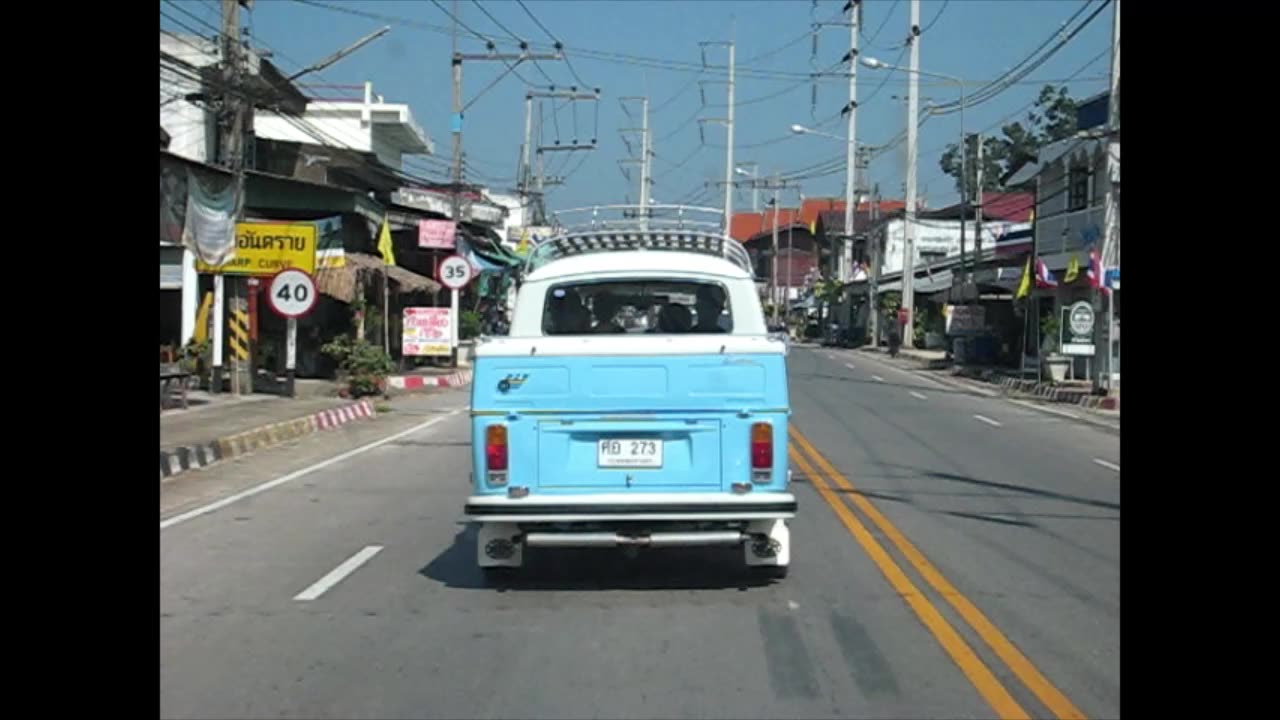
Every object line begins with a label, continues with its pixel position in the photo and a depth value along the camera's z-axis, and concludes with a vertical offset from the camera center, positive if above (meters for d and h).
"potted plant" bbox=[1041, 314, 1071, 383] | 34.72 -0.33
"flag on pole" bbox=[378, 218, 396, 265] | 33.59 +2.24
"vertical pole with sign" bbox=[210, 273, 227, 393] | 25.34 +0.10
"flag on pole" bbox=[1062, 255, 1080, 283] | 32.78 +1.72
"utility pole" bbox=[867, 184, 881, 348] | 68.06 +2.57
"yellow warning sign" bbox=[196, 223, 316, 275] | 24.89 +1.57
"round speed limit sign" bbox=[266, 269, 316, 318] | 22.47 +0.68
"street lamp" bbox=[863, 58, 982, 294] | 49.59 +5.71
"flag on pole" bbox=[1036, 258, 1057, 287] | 36.25 +1.72
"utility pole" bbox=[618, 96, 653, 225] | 81.19 +9.81
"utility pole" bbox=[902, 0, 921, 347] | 53.44 +6.60
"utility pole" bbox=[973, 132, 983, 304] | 49.81 +4.10
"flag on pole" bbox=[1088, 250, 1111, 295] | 27.11 +1.41
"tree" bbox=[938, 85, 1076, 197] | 64.75 +12.75
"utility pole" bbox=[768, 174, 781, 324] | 92.93 +5.40
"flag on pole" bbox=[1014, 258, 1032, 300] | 38.09 +1.61
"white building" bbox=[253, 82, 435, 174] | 44.34 +7.22
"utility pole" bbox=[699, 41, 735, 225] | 77.75 +10.48
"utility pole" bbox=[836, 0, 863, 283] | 69.00 +11.72
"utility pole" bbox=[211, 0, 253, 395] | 22.36 +3.68
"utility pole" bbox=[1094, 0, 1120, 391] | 26.42 +1.69
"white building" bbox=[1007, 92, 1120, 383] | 36.47 +4.36
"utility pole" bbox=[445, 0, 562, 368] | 36.91 +6.14
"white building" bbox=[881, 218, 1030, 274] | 87.06 +6.49
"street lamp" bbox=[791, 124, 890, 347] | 68.06 +2.45
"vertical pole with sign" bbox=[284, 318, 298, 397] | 25.14 -0.37
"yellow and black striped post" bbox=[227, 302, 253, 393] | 25.25 -0.22
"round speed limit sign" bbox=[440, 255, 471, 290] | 33.47 +1.56
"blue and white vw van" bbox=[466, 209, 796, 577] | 8.15 -0.63
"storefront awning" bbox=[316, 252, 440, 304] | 29.20 +1.35
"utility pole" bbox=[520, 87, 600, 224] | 49.39 +7.78
